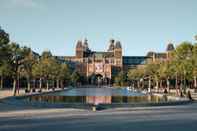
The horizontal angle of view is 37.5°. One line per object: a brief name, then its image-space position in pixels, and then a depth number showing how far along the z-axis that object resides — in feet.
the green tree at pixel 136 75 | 291.86
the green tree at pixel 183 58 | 141.85
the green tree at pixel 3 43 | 100.30
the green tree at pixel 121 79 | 402.83
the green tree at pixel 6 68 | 120.99
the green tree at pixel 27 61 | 139.94
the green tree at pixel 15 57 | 127.16
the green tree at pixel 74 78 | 394.28
